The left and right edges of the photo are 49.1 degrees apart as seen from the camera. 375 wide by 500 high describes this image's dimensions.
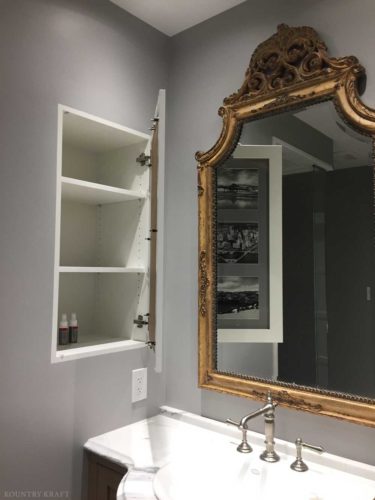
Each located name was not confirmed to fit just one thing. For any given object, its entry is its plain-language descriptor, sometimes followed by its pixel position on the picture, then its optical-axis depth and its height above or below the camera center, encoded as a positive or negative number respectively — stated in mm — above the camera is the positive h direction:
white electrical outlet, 1602 -441
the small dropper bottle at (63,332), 1496 -221
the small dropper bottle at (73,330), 1526 -217
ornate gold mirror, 1242 +127
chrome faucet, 1265 -512
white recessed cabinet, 1549 +156
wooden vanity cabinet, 1317 -674
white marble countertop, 1186 -592
